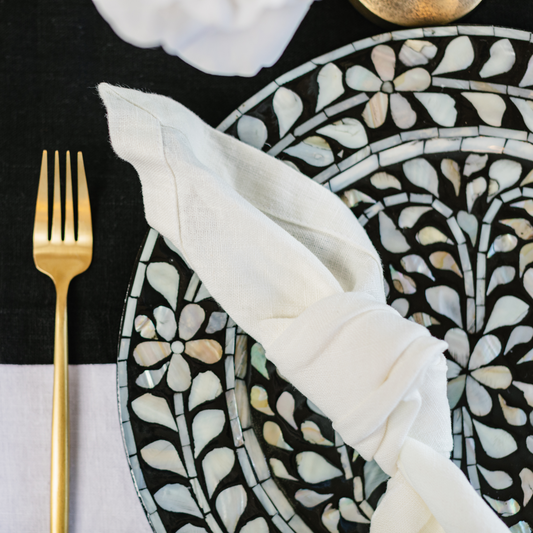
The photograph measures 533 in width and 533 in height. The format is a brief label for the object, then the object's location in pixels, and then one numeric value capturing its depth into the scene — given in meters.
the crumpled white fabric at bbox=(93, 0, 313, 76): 0.35
